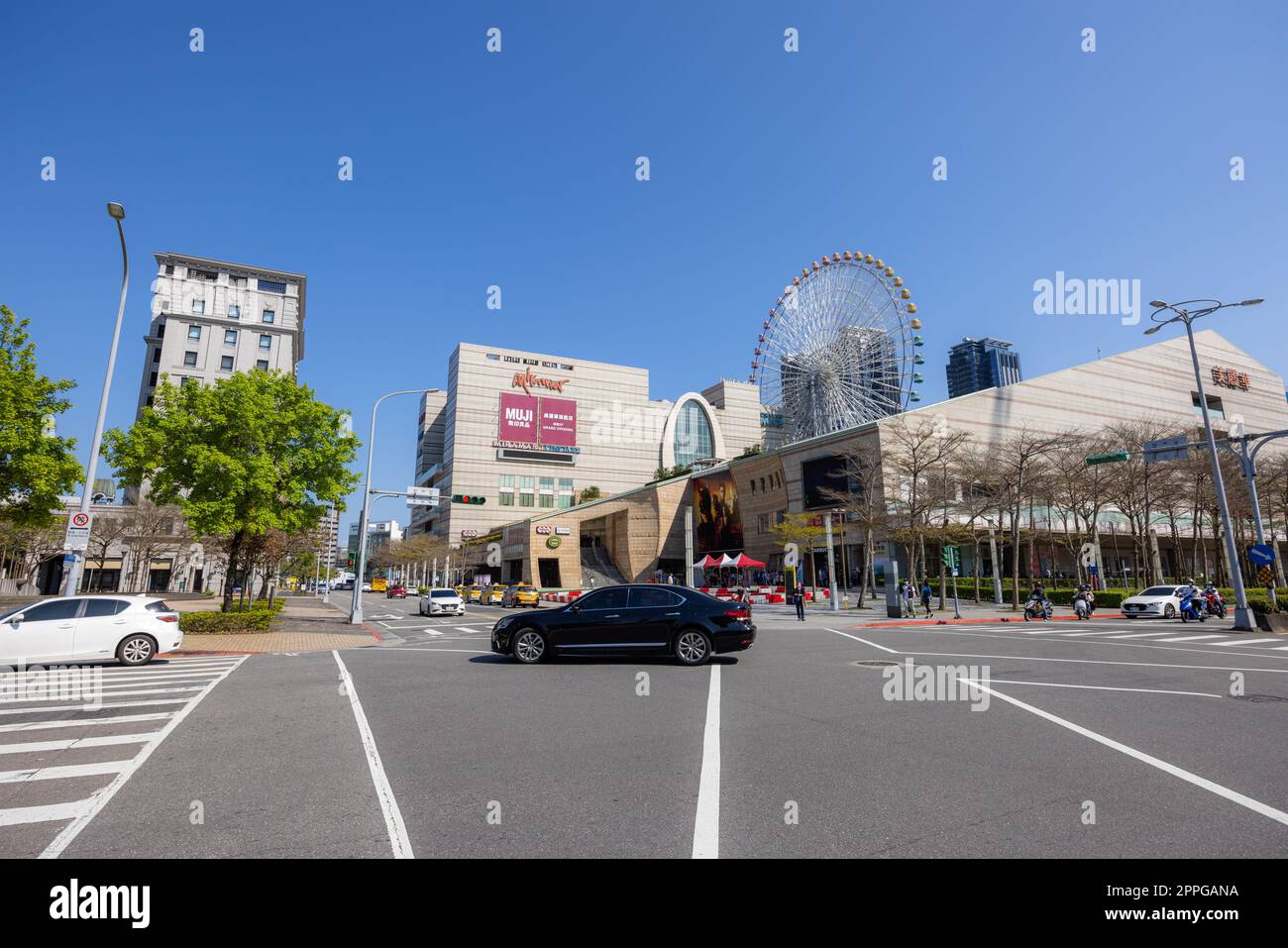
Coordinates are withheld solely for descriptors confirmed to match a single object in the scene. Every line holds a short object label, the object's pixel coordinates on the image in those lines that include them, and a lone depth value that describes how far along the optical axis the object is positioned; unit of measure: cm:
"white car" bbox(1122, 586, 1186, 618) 2977
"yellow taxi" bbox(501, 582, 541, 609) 4384
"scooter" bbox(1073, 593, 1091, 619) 2927
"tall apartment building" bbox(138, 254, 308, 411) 7806
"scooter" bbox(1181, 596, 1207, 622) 2759
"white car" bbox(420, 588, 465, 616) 3616
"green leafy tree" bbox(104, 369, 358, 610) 2353
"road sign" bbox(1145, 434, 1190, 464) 2203
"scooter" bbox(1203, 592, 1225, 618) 2923
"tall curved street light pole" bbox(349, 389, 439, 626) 2892
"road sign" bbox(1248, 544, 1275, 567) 2042
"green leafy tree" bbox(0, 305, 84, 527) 2059
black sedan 1281
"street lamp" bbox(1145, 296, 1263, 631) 2247
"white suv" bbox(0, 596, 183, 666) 1248
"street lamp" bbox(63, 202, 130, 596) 1581
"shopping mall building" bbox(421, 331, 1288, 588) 6362
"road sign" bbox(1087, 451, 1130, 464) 2247
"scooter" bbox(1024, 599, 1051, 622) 2942
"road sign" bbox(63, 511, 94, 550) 1559
